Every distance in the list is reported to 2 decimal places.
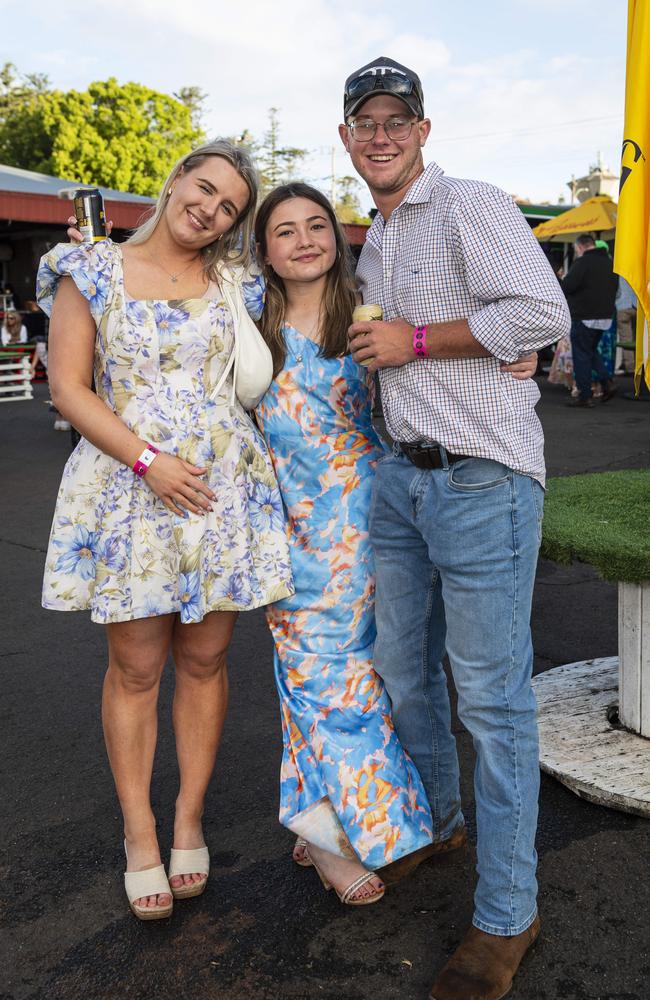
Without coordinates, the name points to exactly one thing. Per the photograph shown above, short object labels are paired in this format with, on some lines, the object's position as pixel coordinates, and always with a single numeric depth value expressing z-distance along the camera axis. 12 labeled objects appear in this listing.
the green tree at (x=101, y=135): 39.62
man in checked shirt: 2.09
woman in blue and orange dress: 2.52
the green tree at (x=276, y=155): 54.85
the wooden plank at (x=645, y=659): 3.04
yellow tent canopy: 15.00
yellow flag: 2.66
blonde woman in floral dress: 2.38
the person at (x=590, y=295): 11.97
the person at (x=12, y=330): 17.19
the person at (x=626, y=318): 13.99
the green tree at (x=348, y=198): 58.70
